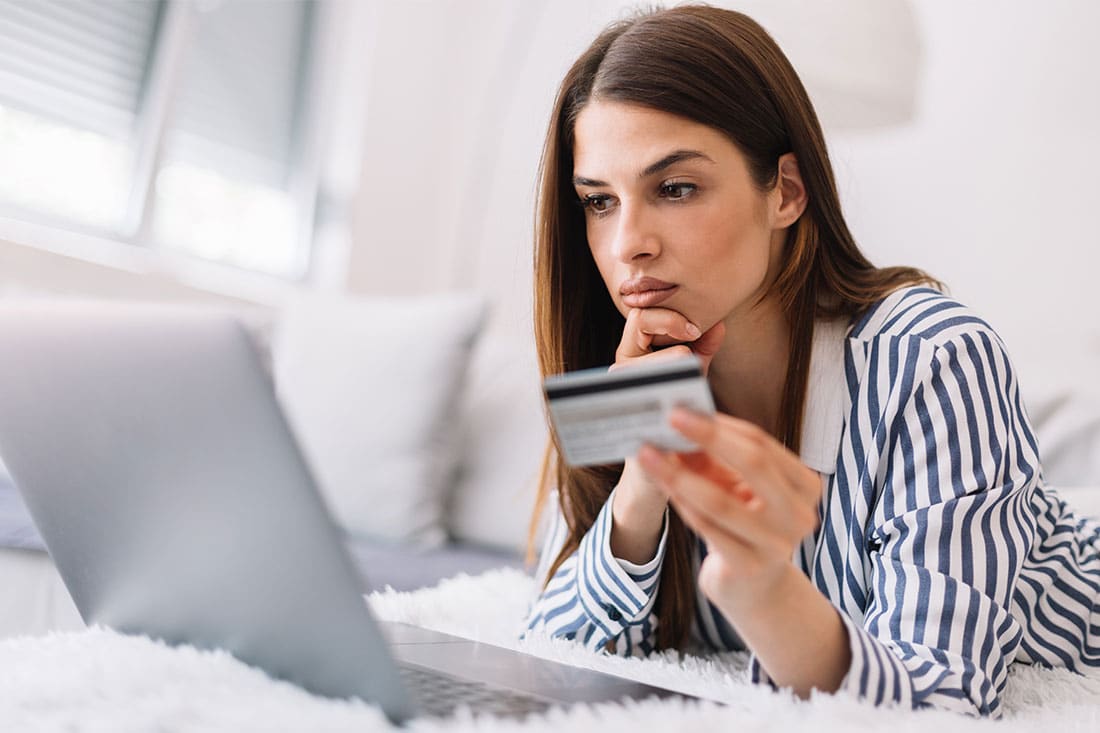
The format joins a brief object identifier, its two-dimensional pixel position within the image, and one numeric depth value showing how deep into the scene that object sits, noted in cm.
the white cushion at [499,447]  180
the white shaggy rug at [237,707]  50
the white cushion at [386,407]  181
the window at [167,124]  251
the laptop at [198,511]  50
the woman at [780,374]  78
